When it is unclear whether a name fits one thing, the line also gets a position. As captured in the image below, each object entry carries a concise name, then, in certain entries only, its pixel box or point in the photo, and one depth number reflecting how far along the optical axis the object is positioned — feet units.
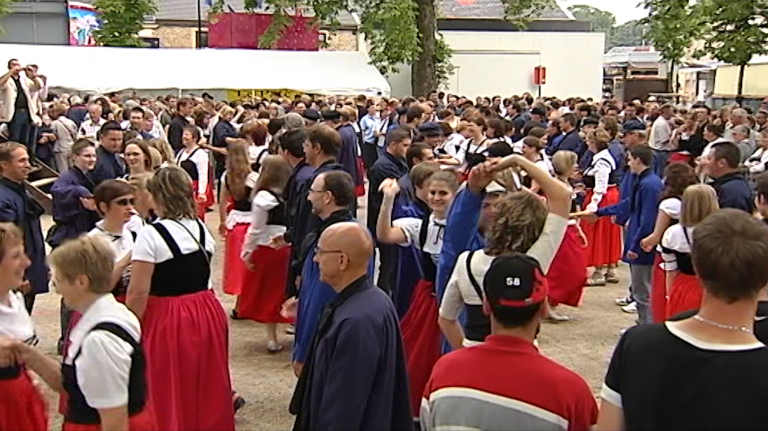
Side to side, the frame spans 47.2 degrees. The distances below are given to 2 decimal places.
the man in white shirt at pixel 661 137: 52.13
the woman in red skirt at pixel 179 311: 15.28
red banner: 97.71
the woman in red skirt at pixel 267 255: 22.70
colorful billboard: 134.41
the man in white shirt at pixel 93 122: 45.85
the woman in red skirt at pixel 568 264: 23.02
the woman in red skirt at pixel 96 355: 10.85
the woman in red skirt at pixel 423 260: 17.37
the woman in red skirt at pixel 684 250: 18.35
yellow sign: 83.71
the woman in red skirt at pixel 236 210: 24.99
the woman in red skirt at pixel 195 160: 31.17
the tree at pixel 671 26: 87.09
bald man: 11.20
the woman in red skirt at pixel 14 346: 11.86
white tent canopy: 77.30
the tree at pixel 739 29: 70.95
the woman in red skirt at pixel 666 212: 21.31
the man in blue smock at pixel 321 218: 16.10
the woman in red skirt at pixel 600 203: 31.30
